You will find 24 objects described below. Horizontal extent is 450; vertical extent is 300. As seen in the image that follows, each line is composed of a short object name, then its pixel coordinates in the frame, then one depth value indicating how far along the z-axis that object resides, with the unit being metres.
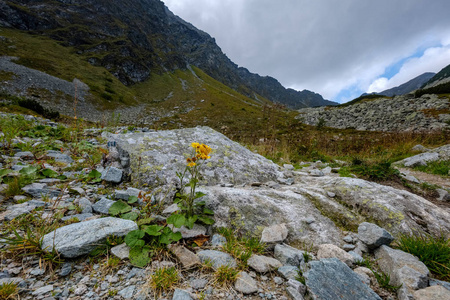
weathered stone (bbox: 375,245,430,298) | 1.77
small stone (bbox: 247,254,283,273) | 1.99
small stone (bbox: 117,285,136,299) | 1.55
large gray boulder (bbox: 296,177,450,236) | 2.95
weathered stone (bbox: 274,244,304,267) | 2.10
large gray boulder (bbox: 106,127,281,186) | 3.71
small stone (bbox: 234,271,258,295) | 1.73
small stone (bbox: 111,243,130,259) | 1.92
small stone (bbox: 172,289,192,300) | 1.54
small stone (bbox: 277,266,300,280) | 1.91
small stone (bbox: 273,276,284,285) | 1.87
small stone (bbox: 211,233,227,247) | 2.34
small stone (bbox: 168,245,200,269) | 1.94
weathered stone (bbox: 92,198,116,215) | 2.61
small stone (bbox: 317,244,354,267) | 2.21
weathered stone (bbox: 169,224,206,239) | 2.34
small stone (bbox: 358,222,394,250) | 2.41
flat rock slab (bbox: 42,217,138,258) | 1.83
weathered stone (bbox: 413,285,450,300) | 1.63
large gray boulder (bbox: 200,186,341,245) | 2.69
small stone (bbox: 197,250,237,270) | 1.97
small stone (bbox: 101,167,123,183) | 3.41
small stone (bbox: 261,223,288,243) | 2.36
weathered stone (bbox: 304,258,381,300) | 1.69
